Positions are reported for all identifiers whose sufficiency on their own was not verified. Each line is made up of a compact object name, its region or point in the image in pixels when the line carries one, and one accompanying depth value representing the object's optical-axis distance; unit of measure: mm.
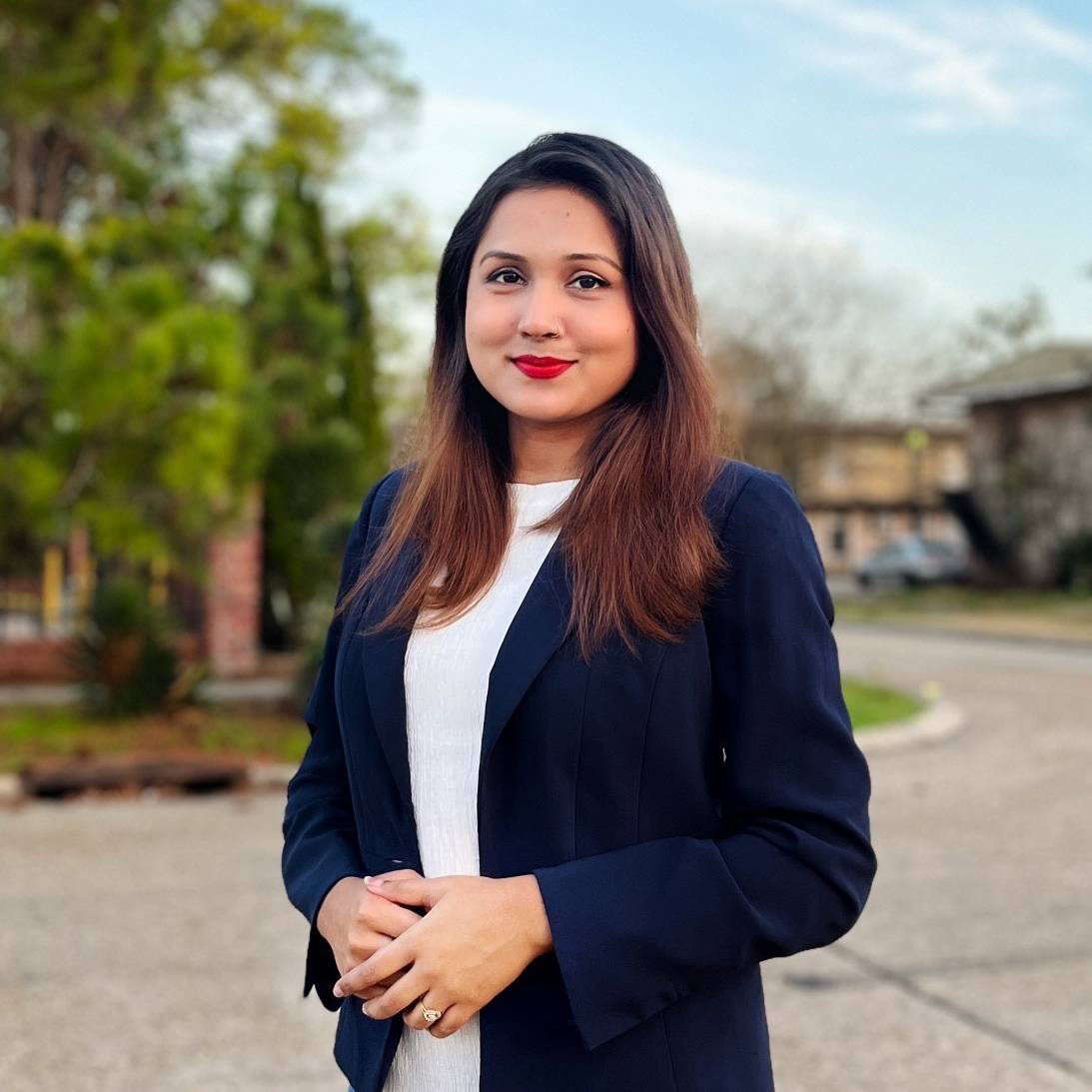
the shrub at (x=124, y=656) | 10305
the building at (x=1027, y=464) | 32219
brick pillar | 13078
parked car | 36531
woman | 1424
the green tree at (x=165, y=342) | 8805
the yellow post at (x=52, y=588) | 13523
